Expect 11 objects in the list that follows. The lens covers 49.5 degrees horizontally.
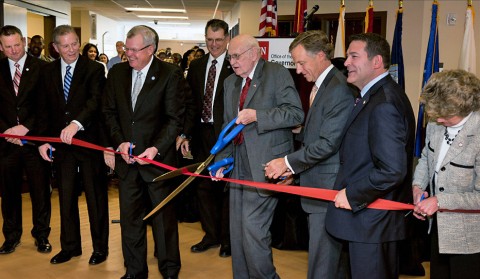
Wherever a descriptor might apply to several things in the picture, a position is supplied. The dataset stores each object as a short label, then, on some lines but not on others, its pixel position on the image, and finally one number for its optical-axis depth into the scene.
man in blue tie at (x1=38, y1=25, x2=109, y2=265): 3.97
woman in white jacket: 2.31
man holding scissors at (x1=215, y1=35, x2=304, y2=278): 3.12
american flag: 6.00
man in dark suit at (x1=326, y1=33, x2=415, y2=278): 2.30
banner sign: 4.70
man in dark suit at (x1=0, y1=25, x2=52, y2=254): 4.27
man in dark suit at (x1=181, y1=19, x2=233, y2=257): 4.27
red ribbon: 2.40
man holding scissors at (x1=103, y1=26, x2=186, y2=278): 3.54
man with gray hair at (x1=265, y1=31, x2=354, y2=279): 2.75
